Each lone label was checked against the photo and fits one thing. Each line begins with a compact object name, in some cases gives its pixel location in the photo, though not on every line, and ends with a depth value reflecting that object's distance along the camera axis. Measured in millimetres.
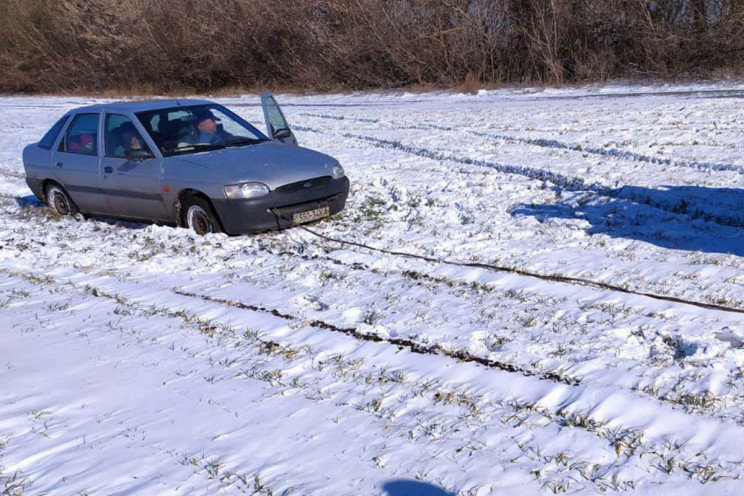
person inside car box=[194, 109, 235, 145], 10022
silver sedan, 9094
